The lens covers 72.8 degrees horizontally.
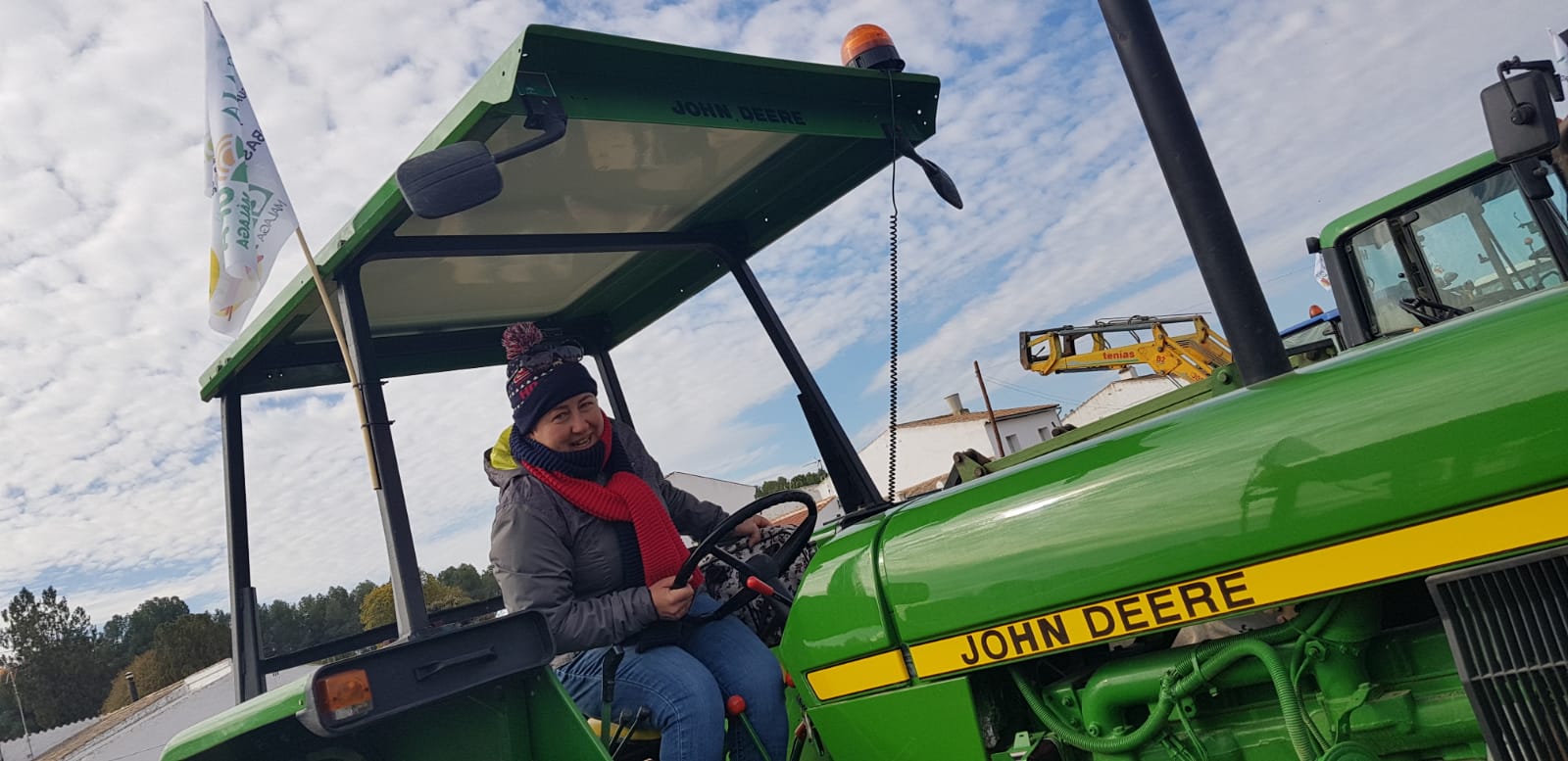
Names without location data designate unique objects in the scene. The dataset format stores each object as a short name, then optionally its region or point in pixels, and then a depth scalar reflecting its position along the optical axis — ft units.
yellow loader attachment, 45.91
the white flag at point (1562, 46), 11.16
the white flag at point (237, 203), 10.12
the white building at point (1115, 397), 105.50
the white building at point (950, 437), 118.83
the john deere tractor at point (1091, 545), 4.89
